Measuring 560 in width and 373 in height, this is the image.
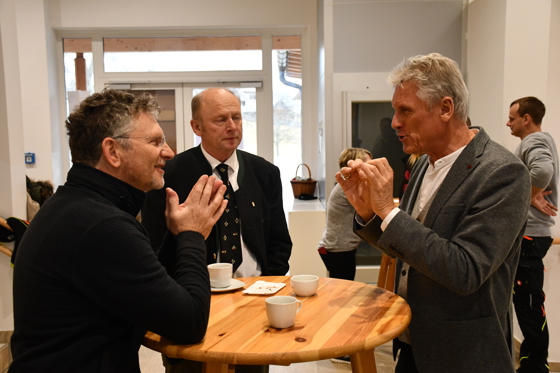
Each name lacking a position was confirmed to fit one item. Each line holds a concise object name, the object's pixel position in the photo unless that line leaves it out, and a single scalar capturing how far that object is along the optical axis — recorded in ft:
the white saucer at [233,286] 5.35
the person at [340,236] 10.27
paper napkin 5.38
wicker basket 17.10
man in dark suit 6.37
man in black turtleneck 3.56
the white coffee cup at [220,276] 5.39
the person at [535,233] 8.86
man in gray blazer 4.07
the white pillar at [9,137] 10.22
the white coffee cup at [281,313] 4.17
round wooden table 3.75
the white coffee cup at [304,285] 5.19
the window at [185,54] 18.61
